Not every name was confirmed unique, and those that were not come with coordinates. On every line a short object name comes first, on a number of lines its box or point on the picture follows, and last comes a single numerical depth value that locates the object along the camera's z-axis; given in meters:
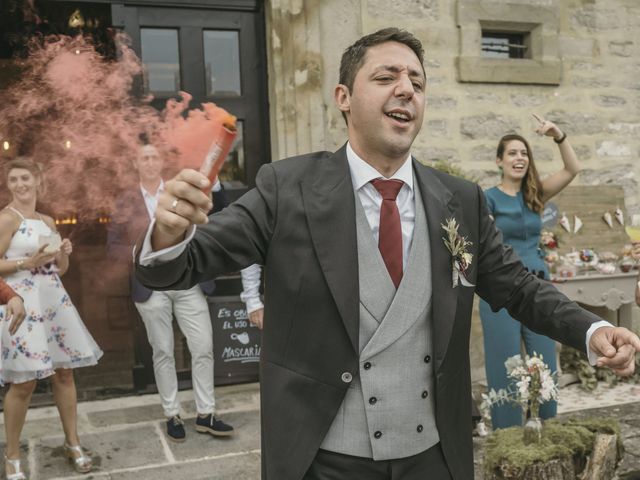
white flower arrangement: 3.67
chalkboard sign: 5.57
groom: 1.94
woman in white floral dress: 4.09
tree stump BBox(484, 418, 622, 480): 3.38
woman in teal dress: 4.46
